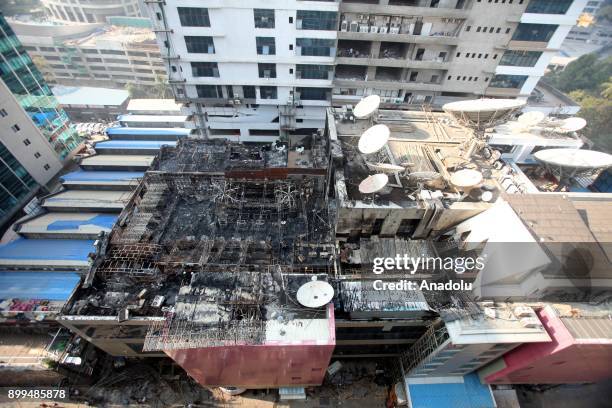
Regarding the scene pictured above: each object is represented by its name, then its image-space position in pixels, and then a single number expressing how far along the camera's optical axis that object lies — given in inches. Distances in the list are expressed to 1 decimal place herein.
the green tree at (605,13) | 4562.0
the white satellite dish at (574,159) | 1207.7
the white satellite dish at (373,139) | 966.4
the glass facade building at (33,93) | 1542.8
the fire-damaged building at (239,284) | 758.5
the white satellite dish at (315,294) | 773.3
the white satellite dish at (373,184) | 874.6
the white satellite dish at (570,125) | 1547.7
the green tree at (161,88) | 3026.6
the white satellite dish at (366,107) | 1200.8
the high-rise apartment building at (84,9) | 4156.0
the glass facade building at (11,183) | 1535.4
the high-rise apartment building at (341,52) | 1470.2
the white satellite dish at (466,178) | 925.2
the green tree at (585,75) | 2770.7
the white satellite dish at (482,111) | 988.6
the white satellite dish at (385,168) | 952.3
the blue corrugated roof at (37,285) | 1245.7
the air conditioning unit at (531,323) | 740.0
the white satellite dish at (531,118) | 1565.2
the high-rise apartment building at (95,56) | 2994.6
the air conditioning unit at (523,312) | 758.5
